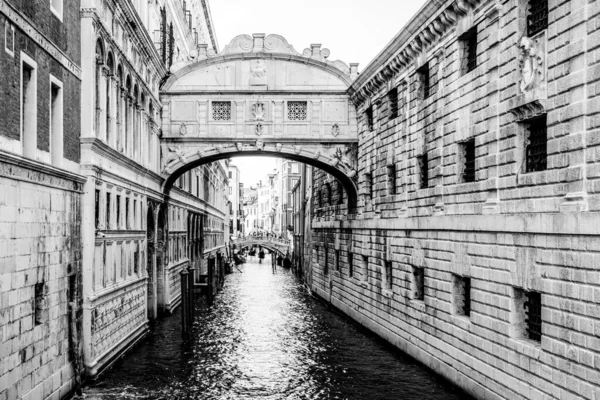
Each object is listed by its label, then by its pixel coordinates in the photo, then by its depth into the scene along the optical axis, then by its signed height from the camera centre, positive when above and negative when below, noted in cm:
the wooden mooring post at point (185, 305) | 2211 -267
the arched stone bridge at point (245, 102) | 2562 +435
